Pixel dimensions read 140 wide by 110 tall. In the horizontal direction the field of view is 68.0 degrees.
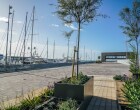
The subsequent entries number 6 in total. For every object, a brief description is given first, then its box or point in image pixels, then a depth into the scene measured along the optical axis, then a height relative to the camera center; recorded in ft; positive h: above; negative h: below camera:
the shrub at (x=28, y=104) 9.52 -4.57
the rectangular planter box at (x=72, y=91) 10.78 -3.76
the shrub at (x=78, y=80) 12.62 -3.02
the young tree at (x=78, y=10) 16.22 +7.41
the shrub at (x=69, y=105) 8.88 -4.36
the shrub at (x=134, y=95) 7.83 -3.25
